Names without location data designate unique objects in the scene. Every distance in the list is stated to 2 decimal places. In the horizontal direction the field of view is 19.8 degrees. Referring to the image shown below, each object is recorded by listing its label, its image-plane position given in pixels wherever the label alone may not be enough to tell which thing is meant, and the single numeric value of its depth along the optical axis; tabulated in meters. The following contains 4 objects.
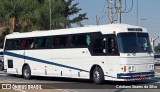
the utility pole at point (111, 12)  44.53
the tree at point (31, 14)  67.81
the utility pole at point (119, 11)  38.38
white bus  21.36
